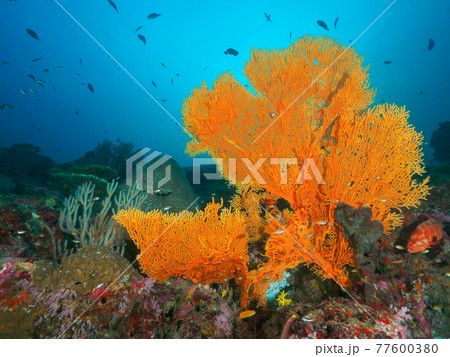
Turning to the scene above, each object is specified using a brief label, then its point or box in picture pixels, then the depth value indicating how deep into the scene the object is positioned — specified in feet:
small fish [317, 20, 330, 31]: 33.50
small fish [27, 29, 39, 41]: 35.55
